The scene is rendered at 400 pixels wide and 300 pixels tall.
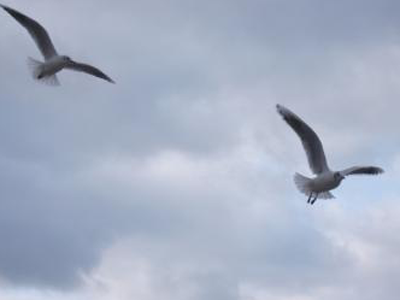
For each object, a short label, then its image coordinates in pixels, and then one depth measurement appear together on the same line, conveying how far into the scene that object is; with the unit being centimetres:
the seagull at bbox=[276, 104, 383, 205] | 3144
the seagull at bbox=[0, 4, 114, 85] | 3475
